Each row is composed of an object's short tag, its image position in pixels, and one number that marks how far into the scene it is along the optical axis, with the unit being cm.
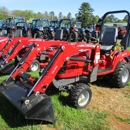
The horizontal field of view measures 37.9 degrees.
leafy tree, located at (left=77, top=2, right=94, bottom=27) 4525
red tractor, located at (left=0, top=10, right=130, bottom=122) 285
